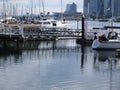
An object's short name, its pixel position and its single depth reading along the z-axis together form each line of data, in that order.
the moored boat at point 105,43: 45.91
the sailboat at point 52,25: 69.67
